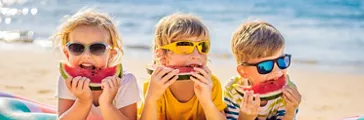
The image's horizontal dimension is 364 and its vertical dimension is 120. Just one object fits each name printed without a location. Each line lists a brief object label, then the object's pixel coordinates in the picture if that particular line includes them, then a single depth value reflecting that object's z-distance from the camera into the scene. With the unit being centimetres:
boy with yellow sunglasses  441
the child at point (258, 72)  452
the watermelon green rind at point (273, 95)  462
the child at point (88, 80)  439
